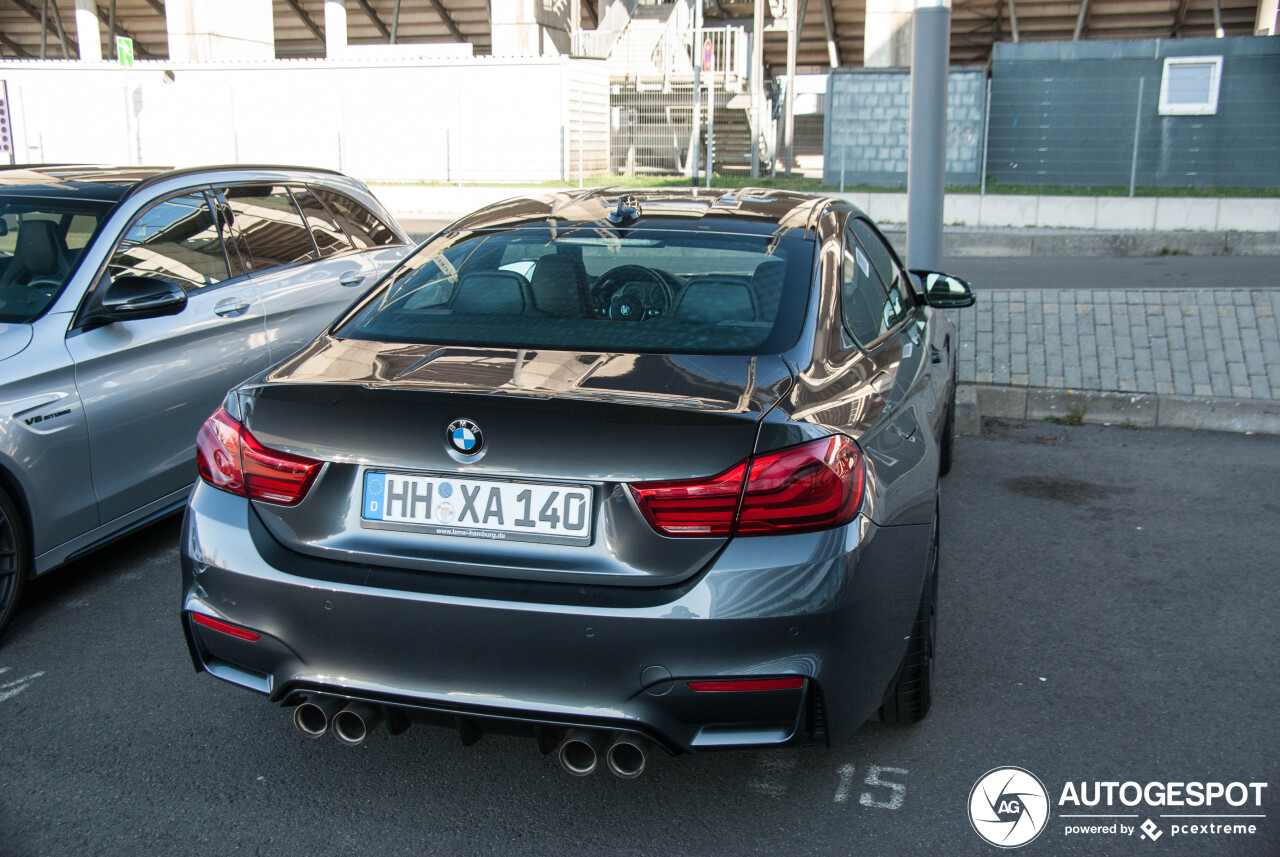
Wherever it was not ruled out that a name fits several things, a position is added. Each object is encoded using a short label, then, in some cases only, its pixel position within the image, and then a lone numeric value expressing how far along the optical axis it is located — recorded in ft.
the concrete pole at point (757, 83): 84.38
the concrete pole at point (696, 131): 68.90
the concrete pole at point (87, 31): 114.83
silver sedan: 12.82
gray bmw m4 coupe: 7.74
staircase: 84.94
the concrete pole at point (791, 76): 86.02
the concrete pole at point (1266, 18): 99.19
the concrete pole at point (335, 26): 107.34
